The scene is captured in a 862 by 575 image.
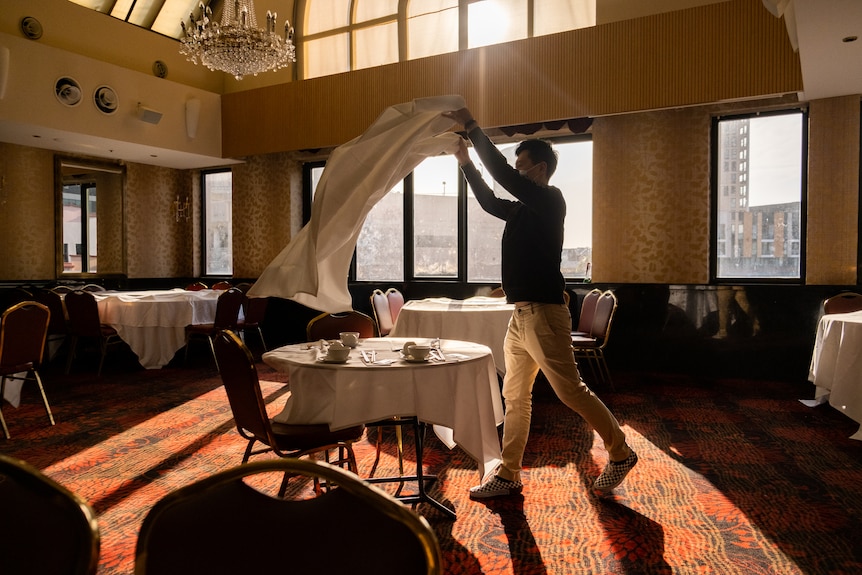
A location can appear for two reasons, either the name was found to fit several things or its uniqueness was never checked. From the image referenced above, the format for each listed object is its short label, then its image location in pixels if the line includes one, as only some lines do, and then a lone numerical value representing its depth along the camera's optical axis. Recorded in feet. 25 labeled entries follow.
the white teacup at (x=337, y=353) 8.32
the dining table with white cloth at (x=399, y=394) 8.02
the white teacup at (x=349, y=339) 9.87
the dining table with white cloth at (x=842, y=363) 11.85
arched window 24.54
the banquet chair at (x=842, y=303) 15.93
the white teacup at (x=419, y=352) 8.32
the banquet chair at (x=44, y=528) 2.85
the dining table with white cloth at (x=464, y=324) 14.88
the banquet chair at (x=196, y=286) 29.18
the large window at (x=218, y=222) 33.01
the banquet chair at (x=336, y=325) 12.11
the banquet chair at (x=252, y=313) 24.53
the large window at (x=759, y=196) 20.83
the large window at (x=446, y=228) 24.57
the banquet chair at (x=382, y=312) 19.24
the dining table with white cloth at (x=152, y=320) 21.65
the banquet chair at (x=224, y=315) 22.22
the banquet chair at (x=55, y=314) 21.81
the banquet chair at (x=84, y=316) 21.18
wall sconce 33.42
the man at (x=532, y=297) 8.83
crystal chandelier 19.58
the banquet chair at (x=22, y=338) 13.17
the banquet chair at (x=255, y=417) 7.96
